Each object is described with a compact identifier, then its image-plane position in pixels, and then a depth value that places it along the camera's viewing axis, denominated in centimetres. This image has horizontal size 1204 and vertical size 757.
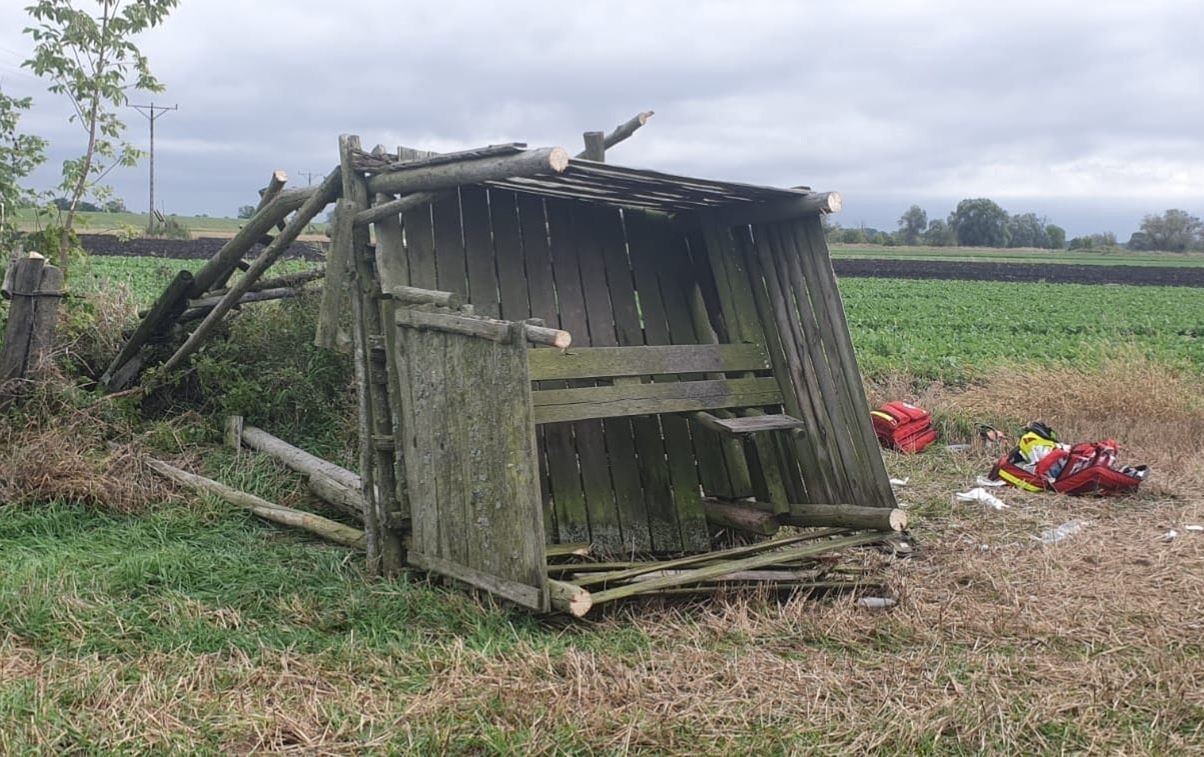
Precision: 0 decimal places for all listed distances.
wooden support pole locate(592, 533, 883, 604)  449
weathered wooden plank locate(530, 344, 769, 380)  507
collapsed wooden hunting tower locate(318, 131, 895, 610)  462
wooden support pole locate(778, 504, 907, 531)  509
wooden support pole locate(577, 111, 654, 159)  696
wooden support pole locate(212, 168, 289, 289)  654
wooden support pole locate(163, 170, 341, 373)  568
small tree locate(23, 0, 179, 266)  962
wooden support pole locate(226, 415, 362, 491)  637
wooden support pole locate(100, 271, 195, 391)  741
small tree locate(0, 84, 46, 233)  956
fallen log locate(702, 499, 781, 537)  559
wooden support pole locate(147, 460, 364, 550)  566
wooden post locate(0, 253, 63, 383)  705
